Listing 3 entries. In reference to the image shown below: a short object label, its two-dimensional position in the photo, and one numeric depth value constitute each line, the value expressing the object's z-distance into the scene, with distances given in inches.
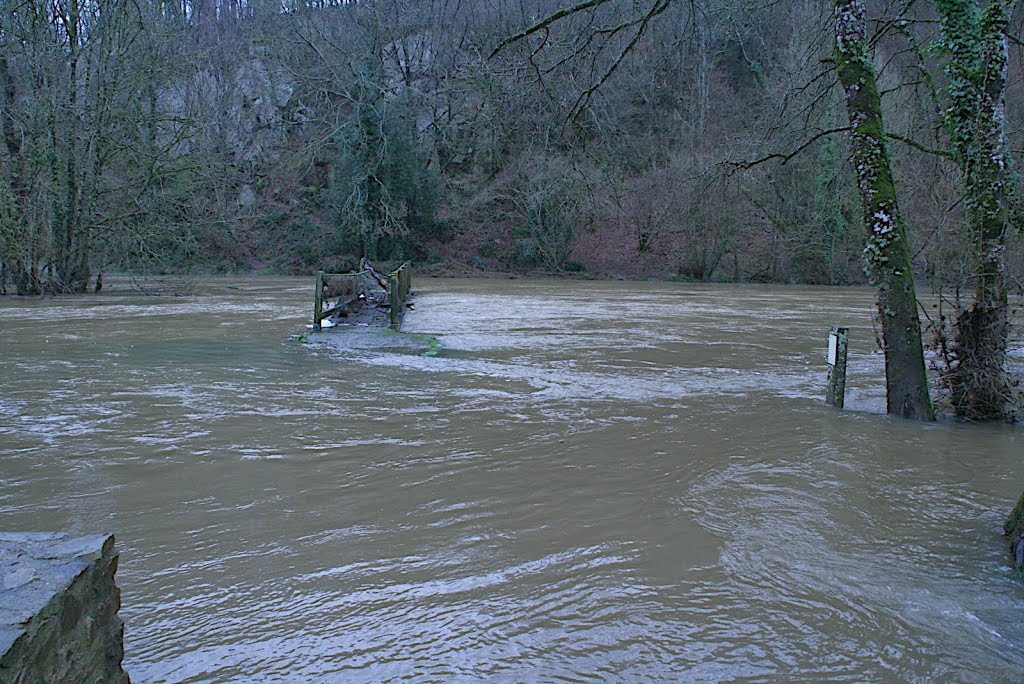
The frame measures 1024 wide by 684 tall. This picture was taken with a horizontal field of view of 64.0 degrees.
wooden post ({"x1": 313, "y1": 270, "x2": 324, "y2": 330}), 559.5
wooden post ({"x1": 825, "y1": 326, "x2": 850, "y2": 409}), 326.6
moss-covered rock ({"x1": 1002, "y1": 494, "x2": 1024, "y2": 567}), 168.6
